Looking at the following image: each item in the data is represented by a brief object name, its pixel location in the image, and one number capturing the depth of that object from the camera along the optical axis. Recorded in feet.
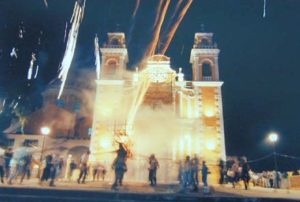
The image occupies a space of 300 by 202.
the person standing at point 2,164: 44.67
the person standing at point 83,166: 52.47
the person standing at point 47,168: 45.43
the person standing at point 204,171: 48.94
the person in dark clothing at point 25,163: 47.90
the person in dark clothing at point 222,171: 60.75
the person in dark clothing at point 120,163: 40.45
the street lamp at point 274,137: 55.52
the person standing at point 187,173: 43.62
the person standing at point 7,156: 46.37
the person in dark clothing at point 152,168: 47.62
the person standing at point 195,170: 42.99
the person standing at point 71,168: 65.41
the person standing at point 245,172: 49.16
